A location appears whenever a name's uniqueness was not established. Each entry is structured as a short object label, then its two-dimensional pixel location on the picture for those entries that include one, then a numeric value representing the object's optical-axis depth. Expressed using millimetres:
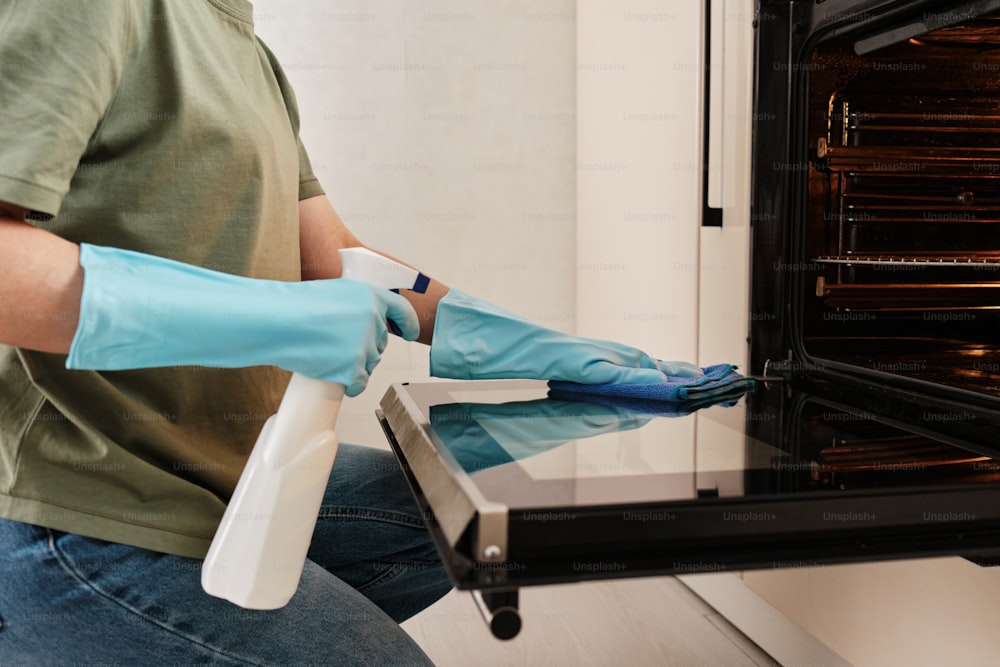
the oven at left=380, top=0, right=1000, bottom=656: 620
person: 773
